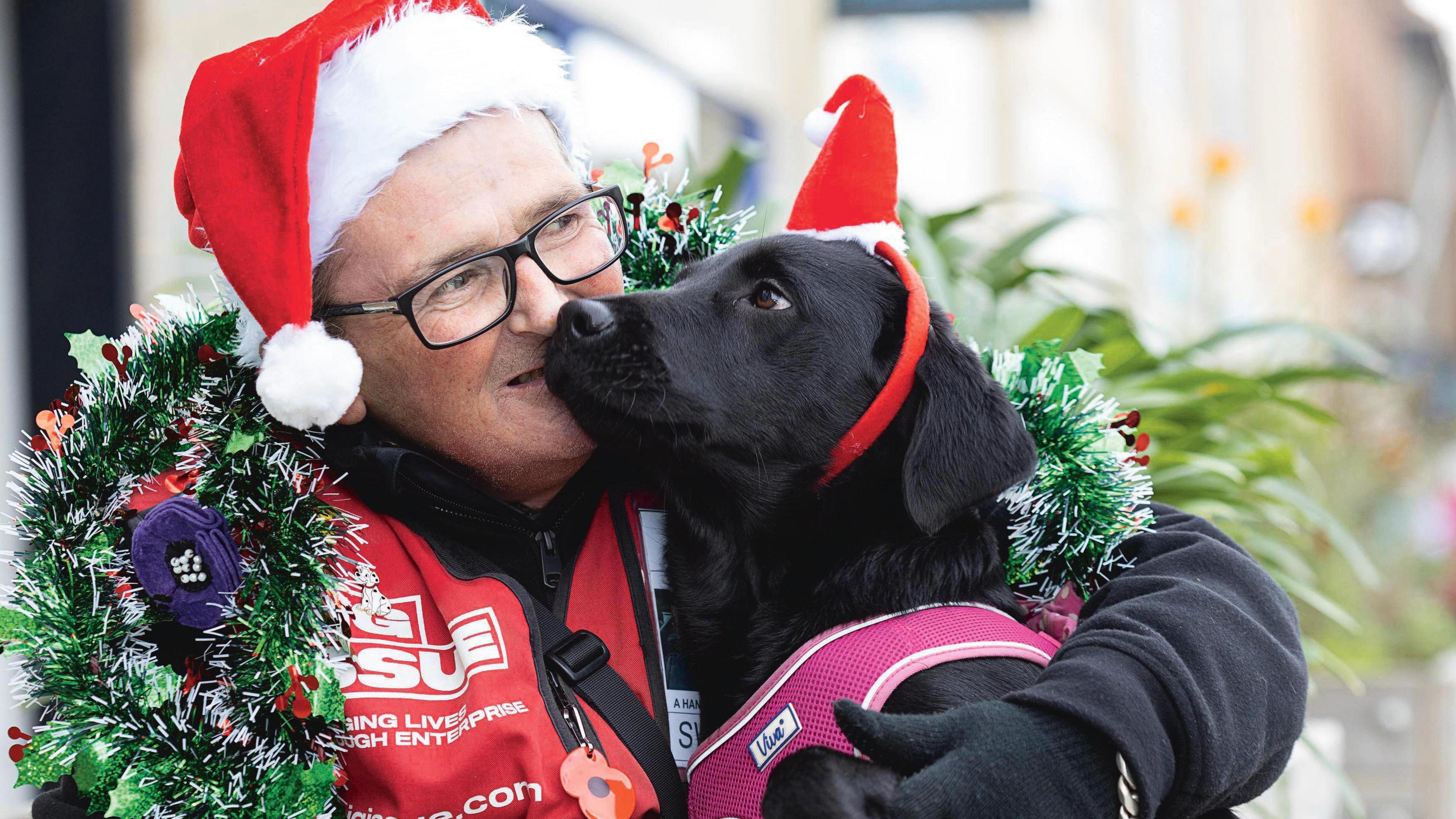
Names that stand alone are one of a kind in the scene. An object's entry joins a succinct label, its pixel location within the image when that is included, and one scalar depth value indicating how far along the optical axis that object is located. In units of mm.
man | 1338
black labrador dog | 1484
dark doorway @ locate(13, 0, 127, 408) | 3197
